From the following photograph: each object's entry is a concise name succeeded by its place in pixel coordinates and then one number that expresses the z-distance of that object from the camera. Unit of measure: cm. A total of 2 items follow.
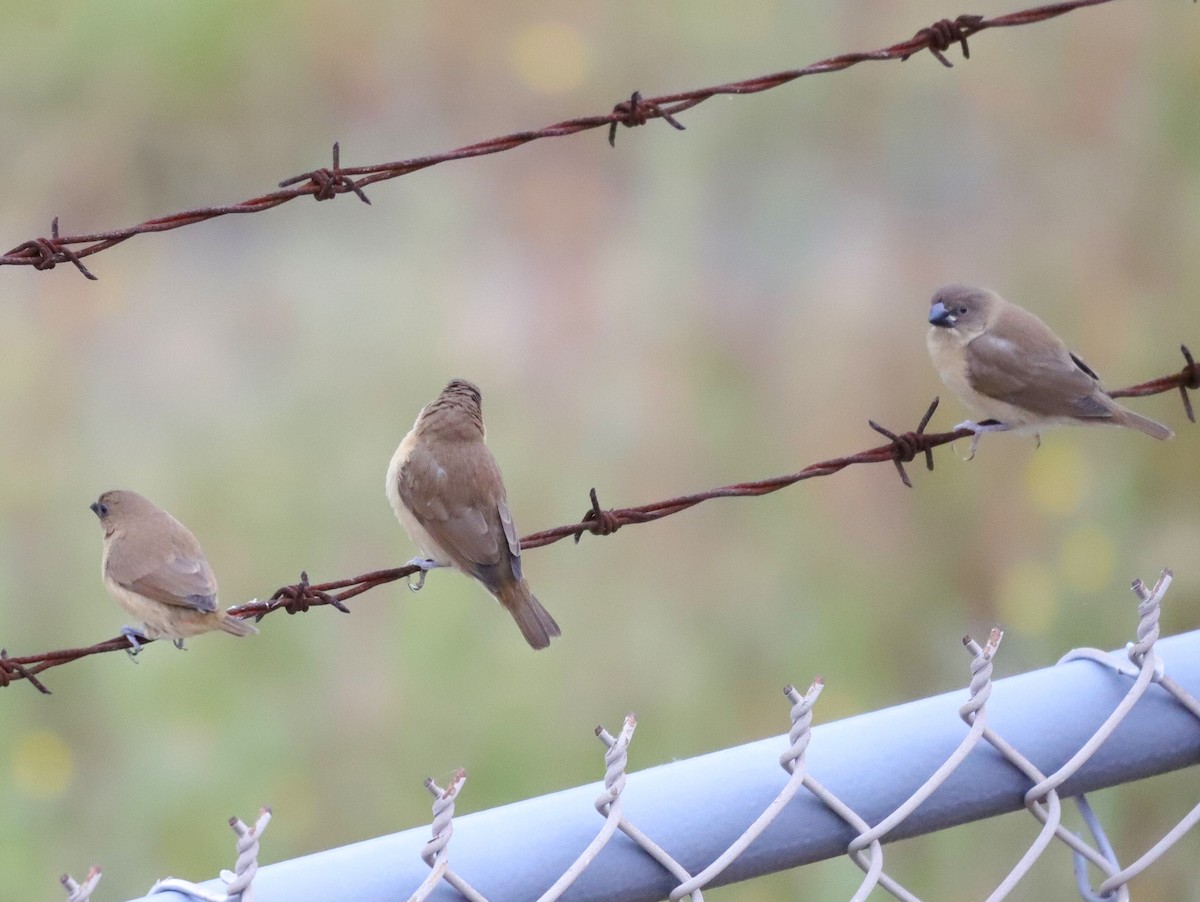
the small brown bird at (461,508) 655
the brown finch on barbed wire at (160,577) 649
